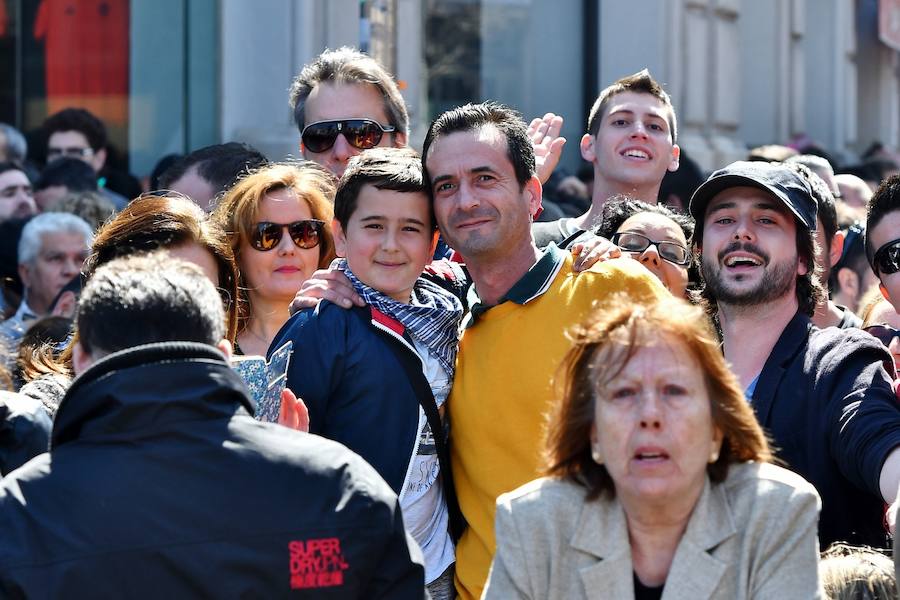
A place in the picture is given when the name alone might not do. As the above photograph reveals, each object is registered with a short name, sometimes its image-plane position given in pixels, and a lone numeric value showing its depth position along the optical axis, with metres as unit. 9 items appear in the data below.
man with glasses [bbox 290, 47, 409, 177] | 10.87
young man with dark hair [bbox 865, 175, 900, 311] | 9.46
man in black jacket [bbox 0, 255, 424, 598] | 5.46
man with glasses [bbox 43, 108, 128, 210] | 17.28
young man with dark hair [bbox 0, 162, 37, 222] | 15.19
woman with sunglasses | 9.37
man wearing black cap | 7.57
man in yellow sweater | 7.65
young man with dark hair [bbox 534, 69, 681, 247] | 11.45
